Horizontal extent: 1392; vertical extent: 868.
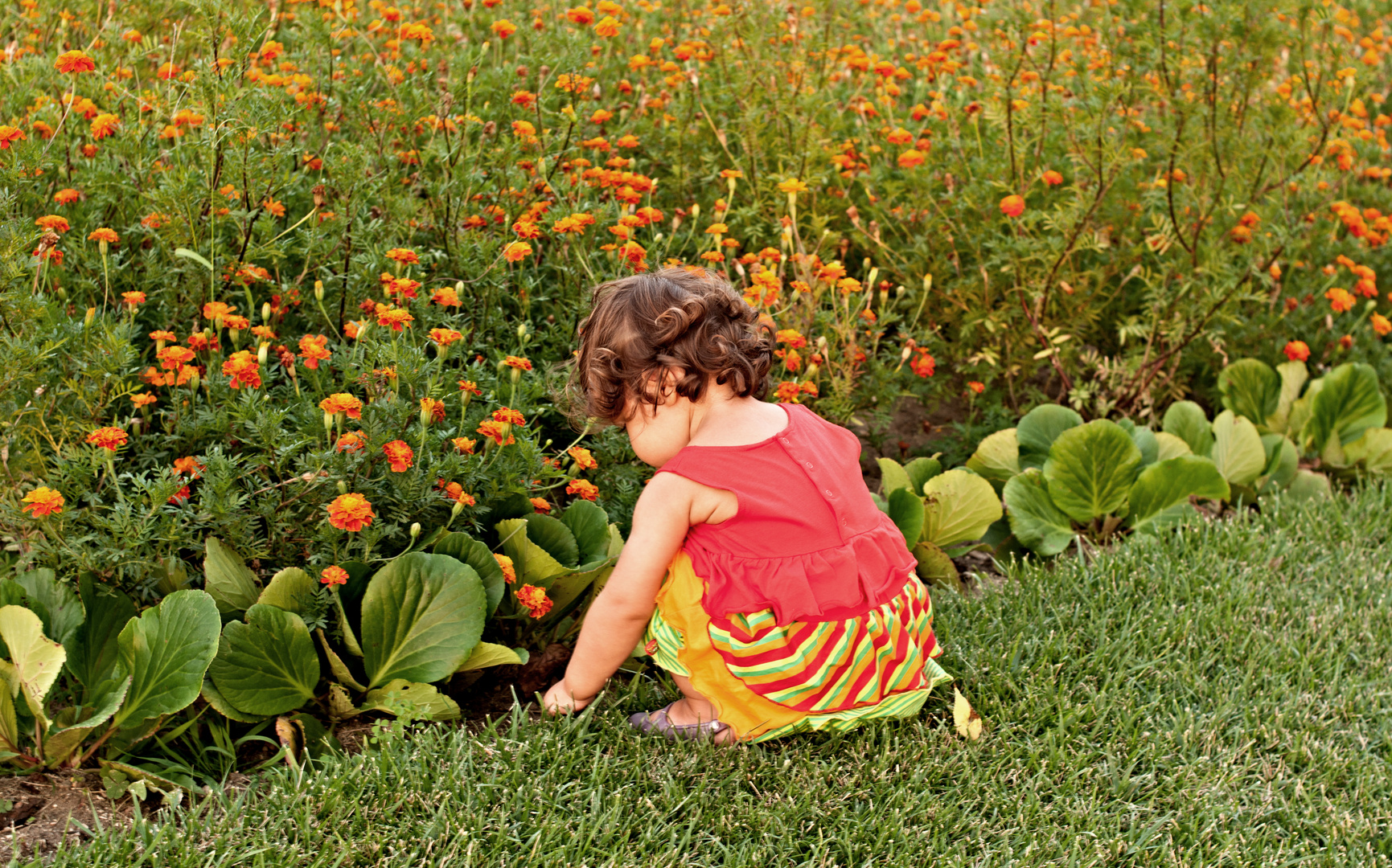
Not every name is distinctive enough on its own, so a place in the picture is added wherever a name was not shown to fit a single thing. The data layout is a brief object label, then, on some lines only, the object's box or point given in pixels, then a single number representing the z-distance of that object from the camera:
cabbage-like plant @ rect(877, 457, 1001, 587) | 3.26
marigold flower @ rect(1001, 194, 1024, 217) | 3.53
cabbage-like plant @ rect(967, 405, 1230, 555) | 3.49
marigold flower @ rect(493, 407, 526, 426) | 2.54
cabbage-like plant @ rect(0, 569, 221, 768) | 2.25
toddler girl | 2.37
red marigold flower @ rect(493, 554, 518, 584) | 2.59
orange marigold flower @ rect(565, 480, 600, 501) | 2.71
